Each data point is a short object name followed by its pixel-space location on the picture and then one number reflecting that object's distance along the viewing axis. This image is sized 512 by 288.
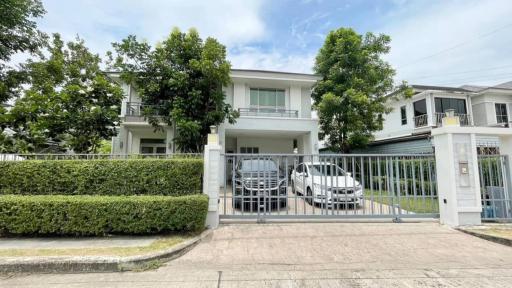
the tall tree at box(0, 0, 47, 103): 10.38
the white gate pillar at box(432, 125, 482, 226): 6.04
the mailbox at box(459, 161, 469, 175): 6.09
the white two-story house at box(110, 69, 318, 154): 13.77
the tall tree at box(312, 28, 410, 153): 13.02
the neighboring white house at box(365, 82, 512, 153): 17.53
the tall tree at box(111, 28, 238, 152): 11.03
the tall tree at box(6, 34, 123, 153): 9.36
